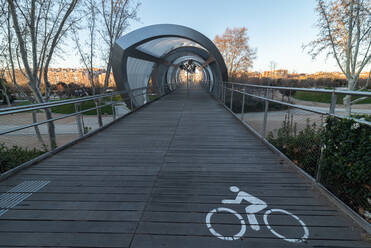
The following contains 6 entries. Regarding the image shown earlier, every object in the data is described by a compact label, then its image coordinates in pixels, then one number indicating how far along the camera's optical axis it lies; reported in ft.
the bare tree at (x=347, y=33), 27.40
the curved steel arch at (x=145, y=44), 28.73
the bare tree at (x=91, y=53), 35.67
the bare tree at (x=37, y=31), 21.11
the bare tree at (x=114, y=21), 36.92
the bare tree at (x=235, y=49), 109.29
